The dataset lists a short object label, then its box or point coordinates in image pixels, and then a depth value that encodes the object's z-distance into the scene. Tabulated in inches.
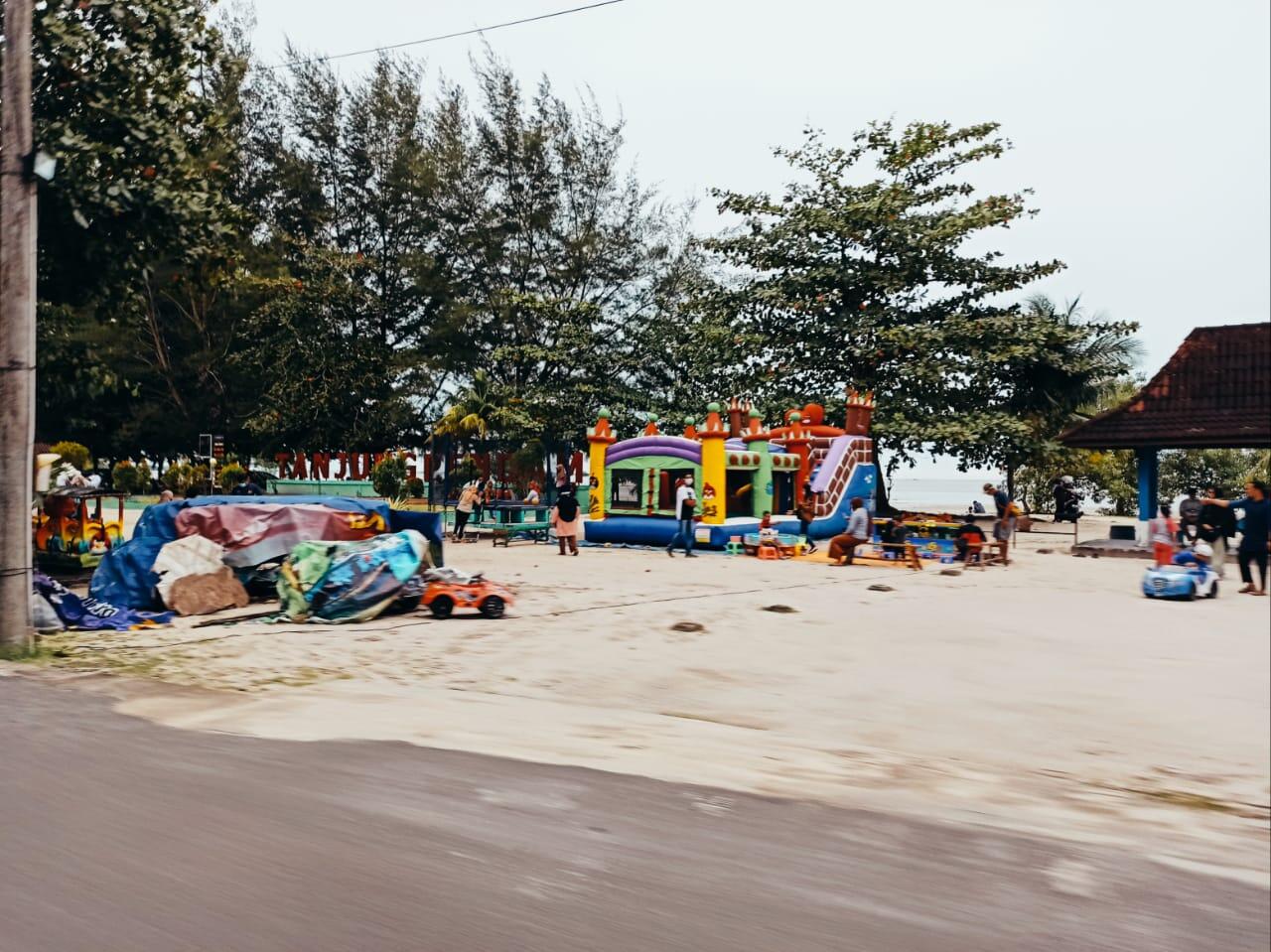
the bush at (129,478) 1628.9
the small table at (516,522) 1111.6
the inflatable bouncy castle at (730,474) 1035.9
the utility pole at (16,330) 427.2
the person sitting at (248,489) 747.8
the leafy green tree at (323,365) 1566.2
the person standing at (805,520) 1009.5
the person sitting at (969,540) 794.8
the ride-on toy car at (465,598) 530.9
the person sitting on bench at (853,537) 882.1
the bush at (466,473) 1567.4
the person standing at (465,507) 1114.7
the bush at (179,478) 1525.6
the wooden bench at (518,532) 1103.6
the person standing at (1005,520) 665.0
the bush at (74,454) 1139.4
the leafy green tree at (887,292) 1285.7
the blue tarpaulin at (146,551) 546.0
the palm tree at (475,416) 1512.1
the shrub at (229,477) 1536.7
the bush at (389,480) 1505.9
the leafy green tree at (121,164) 657.0
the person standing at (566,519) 948.3
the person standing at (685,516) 981.2
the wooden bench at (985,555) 740.2
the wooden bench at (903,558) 826.2
